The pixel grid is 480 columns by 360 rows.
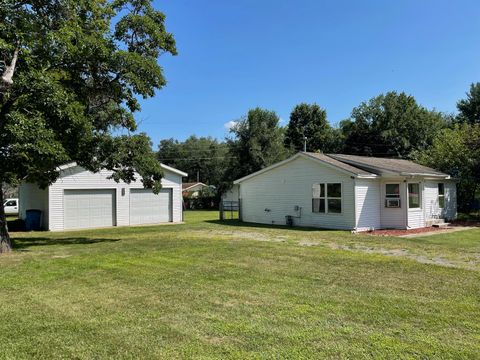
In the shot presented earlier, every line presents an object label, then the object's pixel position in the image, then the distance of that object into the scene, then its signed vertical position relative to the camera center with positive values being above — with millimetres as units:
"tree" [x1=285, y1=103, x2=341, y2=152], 46844 +7597
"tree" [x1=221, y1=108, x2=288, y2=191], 39906 +5218
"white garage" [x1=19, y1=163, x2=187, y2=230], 19734 -96
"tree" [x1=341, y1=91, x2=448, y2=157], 40981 +7058
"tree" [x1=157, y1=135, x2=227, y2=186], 68812 +7130
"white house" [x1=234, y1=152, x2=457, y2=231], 17328 +135
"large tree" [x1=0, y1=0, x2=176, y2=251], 9625 +3230
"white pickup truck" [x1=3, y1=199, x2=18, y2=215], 34528 -557
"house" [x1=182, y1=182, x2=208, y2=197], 48938 +1313
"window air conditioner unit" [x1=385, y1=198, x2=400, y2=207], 17672 -272
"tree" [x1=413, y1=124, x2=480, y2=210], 22000 +2011
